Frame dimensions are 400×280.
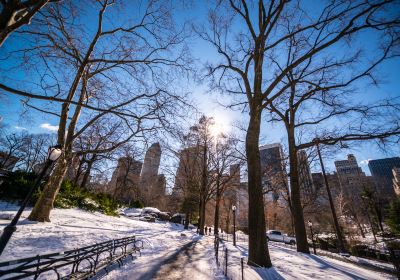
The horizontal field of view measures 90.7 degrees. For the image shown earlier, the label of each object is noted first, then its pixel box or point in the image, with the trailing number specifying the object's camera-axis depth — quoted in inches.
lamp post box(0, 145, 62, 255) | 159.3
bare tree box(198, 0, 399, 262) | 307.0
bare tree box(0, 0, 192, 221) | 361.1
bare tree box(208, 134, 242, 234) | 959.6
